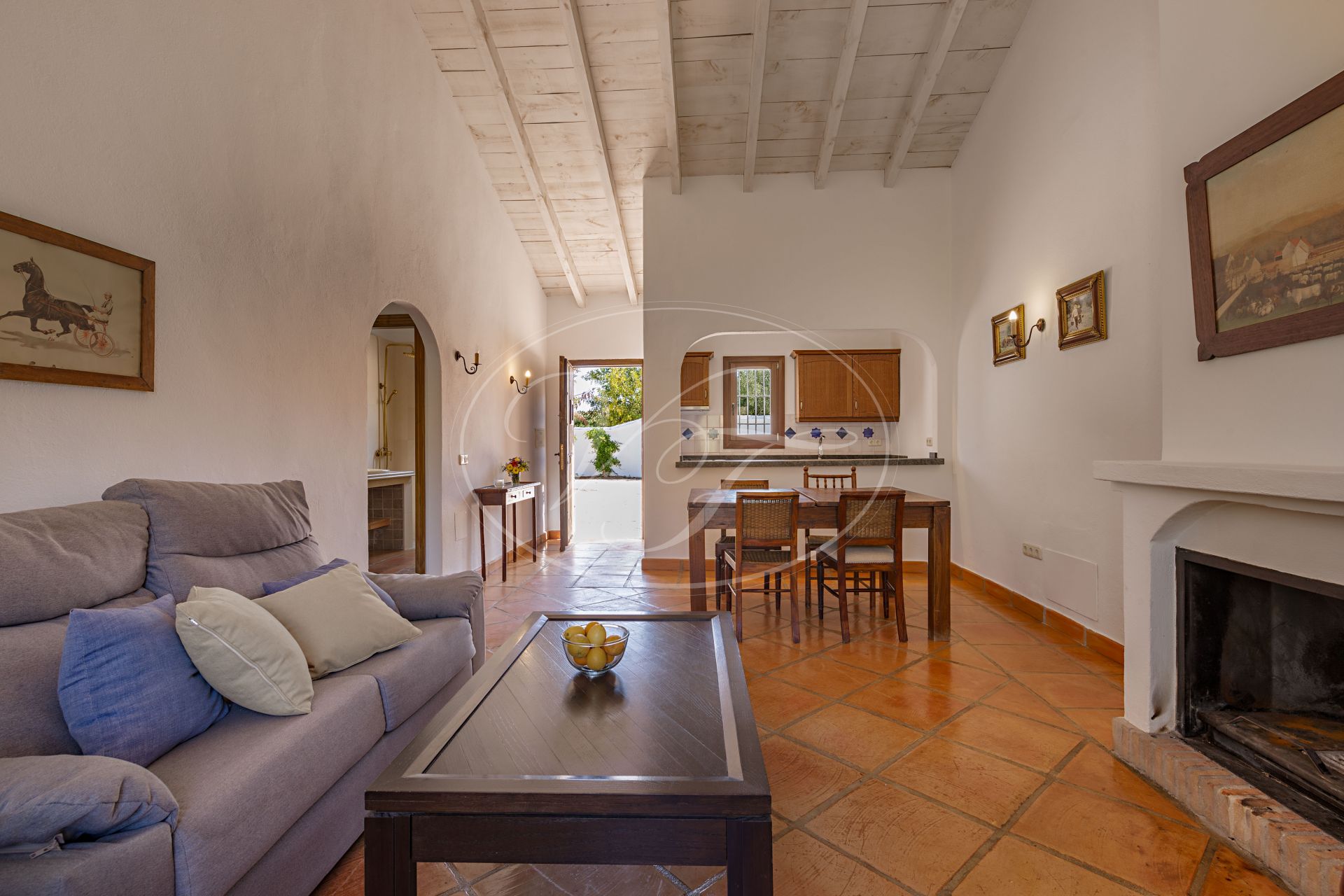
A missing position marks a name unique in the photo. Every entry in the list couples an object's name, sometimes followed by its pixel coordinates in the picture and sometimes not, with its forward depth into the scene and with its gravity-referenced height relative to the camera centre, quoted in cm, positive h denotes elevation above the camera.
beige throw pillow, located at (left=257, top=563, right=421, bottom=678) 192 -56
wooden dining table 362 -45
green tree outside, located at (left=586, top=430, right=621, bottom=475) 1019 +2
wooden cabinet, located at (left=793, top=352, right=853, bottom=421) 635 +65
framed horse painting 171 +44
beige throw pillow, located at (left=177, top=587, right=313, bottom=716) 154 -53
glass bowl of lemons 185 -61
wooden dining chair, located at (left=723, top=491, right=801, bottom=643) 359 -48
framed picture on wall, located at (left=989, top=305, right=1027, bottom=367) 410 +78
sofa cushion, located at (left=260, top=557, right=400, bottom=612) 209 -45
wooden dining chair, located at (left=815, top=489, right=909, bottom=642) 354 -53
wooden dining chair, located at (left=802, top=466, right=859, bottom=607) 420 -31
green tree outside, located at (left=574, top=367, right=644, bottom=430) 1061 +88
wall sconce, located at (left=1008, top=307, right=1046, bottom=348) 384 +76
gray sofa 113 -68
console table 521 -40
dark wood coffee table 120 -69
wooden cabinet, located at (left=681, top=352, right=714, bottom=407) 659 +77
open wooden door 700 +15
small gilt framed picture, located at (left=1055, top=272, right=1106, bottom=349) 325 +75
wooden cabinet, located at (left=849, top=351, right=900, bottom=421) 622 +65
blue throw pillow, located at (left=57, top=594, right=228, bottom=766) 132 -53
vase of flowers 564 -15
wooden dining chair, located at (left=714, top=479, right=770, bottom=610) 408 -68
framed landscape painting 158 +62
